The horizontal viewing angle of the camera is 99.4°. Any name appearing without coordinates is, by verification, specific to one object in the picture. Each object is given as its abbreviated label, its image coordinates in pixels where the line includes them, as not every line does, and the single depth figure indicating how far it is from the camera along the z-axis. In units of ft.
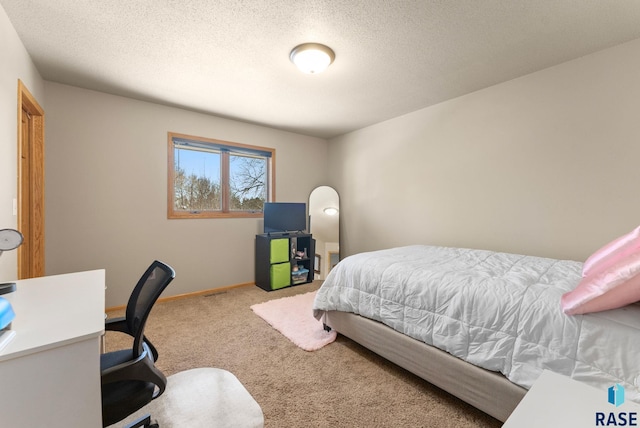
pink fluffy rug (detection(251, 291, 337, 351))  7.90
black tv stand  12.80
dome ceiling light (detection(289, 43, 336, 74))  7.15
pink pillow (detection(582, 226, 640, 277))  4.11
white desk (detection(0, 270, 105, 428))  2.76
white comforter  3.79
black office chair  3.54
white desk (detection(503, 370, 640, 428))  1.97
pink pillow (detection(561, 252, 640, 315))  3.66
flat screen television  13.33
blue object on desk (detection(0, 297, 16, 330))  3.02
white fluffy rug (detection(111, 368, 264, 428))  5.02
